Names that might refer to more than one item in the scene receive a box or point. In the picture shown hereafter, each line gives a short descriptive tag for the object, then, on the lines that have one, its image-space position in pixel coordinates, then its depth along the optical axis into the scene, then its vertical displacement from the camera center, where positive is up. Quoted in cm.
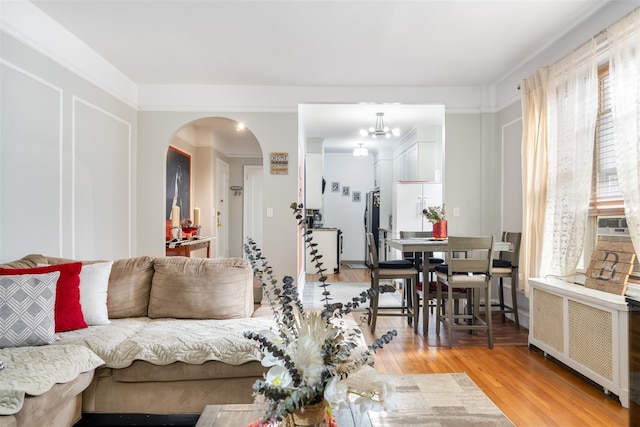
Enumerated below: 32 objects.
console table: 500 -45
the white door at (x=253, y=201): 870 +28
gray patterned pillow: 201 -52
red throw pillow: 228 -49
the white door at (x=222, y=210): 772 +8
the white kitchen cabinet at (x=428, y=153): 661 +104
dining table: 348 -28
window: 286 +24
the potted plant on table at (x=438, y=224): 398 -10
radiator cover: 235 -79
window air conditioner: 280 -11
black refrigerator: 824 +1
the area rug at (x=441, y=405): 218 -115
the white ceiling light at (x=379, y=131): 585 +128
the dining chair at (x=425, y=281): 371 -63
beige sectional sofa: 172 -70
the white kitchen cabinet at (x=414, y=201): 651 +22
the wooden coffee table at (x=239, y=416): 130 -70
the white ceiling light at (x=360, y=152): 755 +120
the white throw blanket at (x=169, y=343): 201 -69
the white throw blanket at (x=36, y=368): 151 -69
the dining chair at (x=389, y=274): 375 -58
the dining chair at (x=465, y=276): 329 -54
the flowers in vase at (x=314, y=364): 95 -39
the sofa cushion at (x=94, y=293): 243 -50
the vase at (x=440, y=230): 398 -16
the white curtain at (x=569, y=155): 294 +48
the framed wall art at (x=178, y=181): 581 +51
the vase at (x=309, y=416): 103 -54
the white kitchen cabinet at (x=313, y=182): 760 +62
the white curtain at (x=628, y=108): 243 +69
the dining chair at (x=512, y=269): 383 -53
